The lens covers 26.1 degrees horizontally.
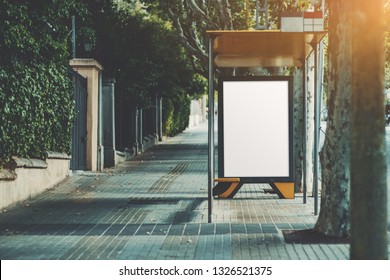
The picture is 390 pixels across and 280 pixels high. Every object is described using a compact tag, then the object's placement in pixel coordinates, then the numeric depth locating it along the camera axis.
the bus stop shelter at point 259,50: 11.05
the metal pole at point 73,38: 19.89
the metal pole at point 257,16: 17.88
